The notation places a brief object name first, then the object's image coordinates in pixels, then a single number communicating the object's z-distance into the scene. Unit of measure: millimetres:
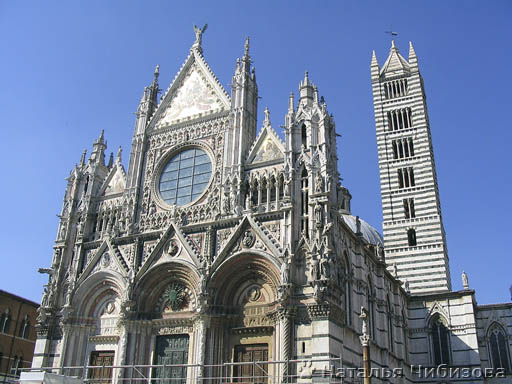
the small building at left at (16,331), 32531
